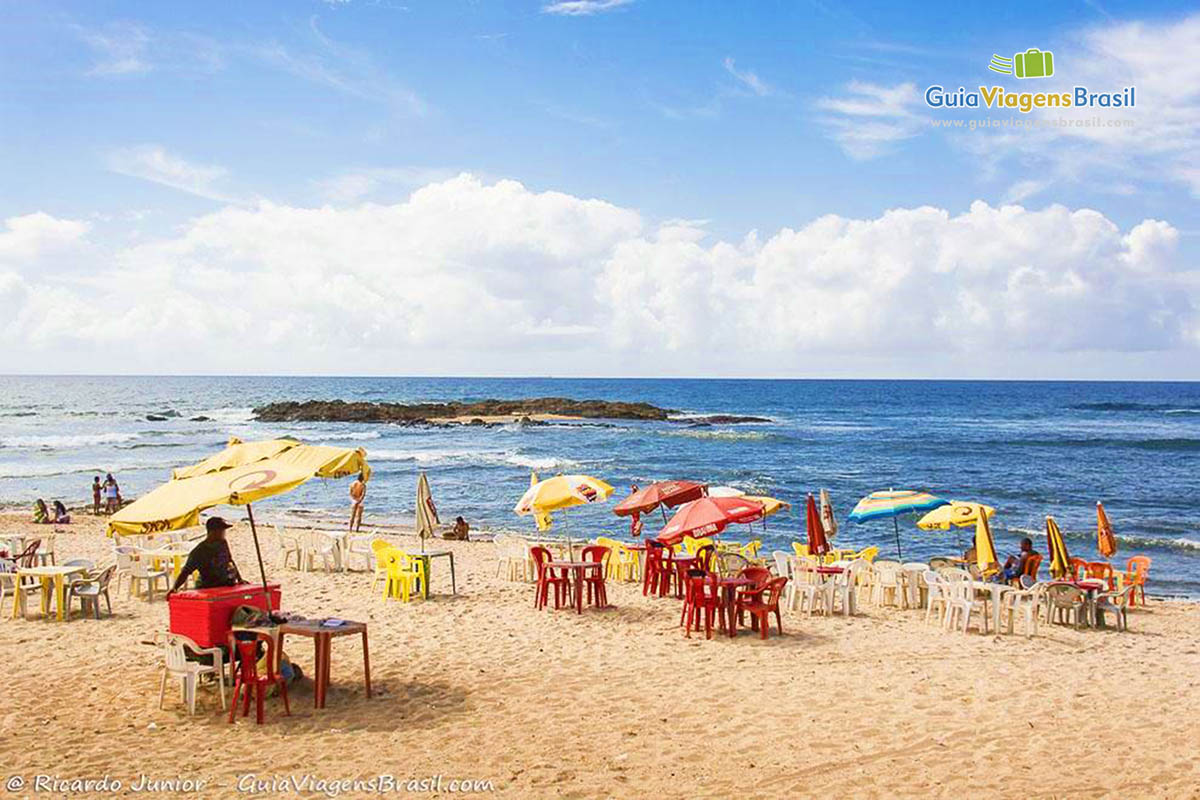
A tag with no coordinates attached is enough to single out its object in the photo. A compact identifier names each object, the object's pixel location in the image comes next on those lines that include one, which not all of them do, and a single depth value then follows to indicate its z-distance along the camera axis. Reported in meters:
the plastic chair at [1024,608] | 11.53
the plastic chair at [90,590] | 11.77
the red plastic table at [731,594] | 10.99
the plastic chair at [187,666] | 7.96
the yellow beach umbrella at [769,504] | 12.83
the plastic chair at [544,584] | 12.61
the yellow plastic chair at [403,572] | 13.27
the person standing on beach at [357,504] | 22.45
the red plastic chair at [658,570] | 13.68
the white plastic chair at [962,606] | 11.71
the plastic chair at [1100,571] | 14.47
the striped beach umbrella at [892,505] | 14.41
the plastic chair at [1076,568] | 13.66
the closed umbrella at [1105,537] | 15.01
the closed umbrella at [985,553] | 13.12
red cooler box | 8.16
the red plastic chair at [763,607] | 11.02
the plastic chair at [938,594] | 12.08
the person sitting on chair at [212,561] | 8.45
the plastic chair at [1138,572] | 14.30
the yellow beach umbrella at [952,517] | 14.35
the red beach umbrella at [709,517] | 11.50
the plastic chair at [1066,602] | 12.20
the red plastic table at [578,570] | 12.36
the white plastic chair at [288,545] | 16.48
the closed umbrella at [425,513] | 14.91
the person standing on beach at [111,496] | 25.61
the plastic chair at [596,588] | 12.64
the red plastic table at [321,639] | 8.04
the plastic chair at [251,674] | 7.77
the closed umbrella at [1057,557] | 13.24
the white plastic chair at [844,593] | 12.68
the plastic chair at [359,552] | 16.15
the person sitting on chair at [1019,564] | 13.19
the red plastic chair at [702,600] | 11.02
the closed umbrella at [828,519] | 15.11
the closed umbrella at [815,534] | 14.58
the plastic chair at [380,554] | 13.52
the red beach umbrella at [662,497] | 13.99
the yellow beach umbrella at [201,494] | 7.79
